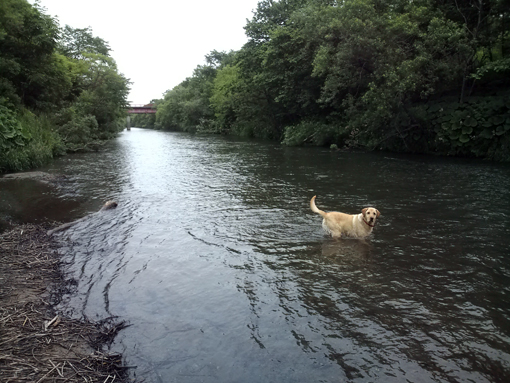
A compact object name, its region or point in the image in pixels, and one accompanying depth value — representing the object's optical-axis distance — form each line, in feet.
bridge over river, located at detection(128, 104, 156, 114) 382.20
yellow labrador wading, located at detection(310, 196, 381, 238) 26.27
